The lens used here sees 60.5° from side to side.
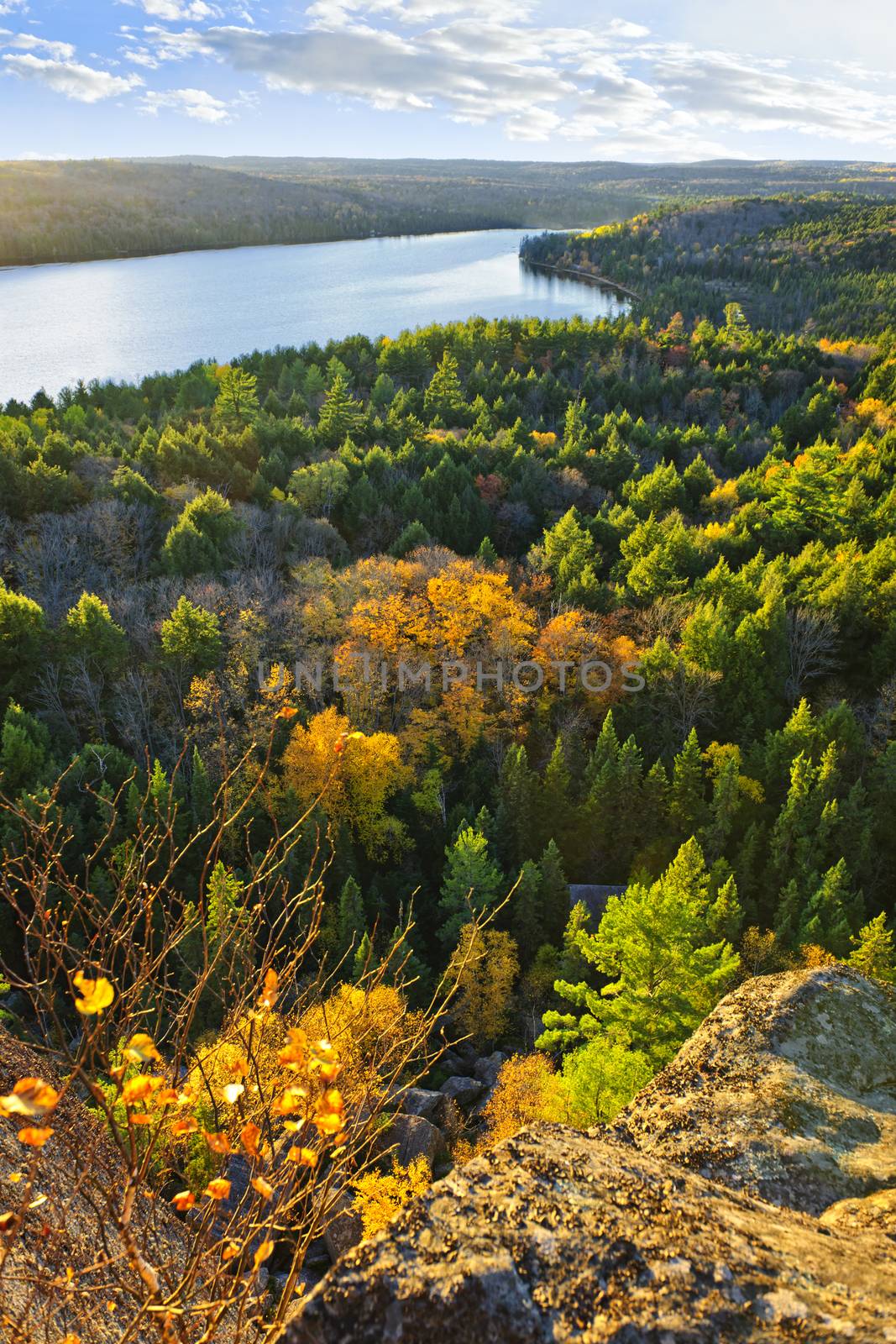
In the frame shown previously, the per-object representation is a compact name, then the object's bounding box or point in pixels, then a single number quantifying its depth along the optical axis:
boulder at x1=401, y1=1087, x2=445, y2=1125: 21.67
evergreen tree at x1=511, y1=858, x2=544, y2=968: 27.69
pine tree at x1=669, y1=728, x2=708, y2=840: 30.81
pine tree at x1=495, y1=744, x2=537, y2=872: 30.56
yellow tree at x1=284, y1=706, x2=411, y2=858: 29.80
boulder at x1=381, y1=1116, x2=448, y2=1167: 19.59
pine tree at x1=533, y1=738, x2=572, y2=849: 31.16
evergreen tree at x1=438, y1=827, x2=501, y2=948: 27.33
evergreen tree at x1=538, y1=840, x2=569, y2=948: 28.25
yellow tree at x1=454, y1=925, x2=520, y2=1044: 25.86
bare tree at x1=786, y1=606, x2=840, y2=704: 41.53
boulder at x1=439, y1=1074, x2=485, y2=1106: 23.16
